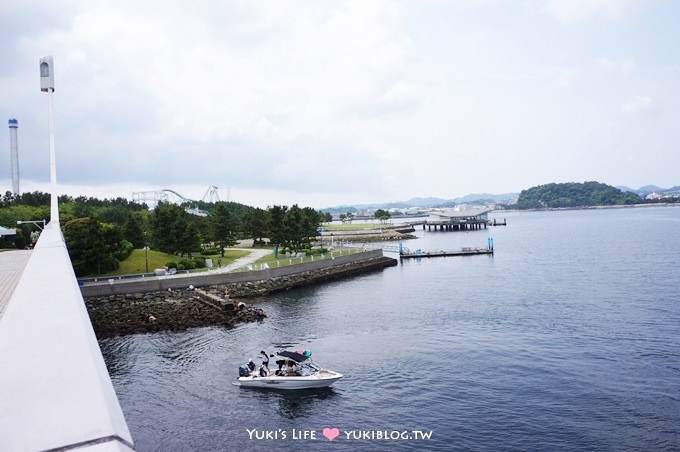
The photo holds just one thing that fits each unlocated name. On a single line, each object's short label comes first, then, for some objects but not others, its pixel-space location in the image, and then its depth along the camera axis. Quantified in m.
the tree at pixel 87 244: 50.19
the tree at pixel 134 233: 66.62
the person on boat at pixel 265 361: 26.50
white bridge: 3.55
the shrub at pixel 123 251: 56.92
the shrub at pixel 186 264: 57.78
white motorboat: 25.27
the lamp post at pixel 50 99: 19.44
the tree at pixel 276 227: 73.44
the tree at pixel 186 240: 63.69
